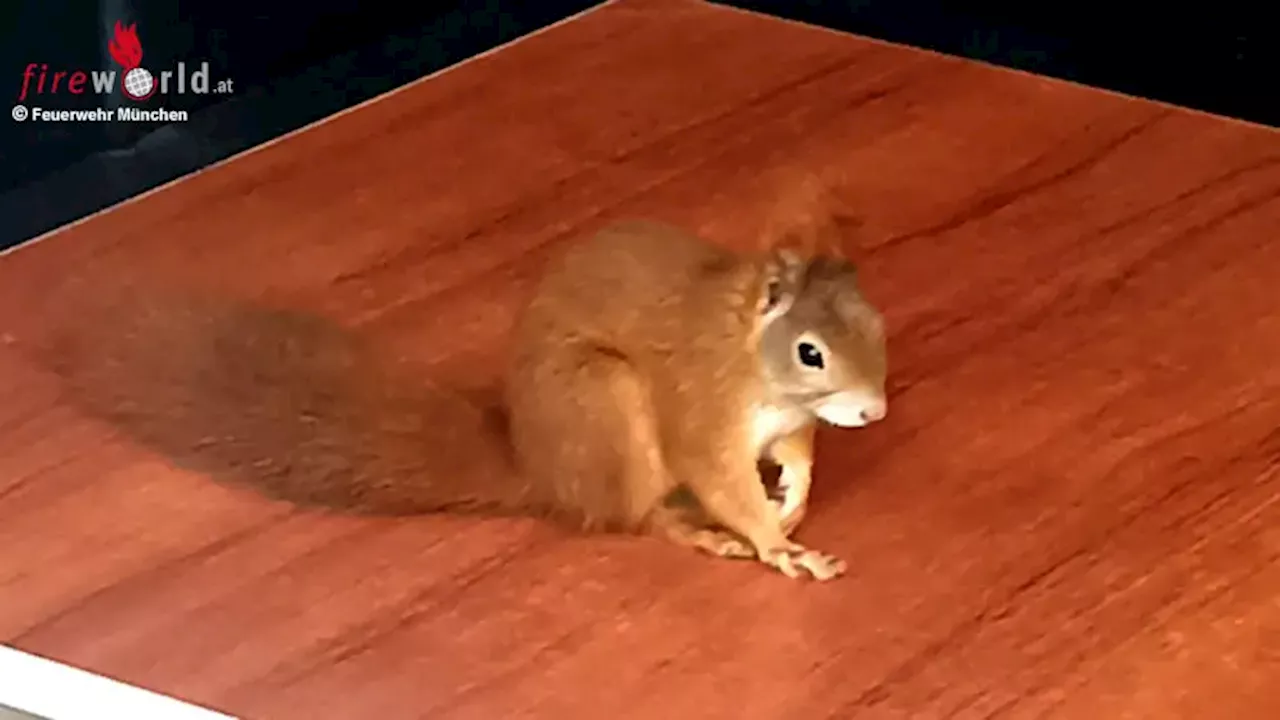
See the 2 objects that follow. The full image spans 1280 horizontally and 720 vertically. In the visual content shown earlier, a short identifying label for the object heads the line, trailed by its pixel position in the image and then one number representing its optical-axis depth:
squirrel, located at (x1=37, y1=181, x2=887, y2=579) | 1.40
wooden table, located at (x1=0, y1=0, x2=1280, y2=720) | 1.40
